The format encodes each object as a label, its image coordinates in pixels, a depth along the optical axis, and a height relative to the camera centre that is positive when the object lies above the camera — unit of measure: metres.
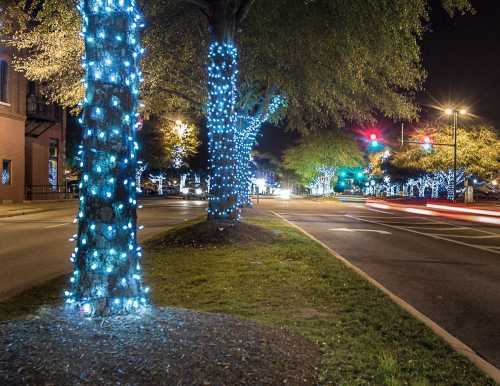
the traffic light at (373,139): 30.64 +2.42
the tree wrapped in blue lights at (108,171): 5.38 +0.08
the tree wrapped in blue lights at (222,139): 14.32 +1.08
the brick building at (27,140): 32.69 +2.51
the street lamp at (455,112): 40.66 +5.30
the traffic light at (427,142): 37.41 +2.85
